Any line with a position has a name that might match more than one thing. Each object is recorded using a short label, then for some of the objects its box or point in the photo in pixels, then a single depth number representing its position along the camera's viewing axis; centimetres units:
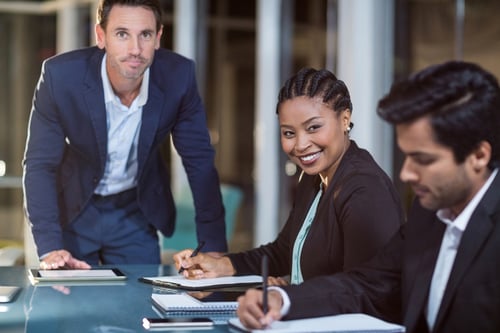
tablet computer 275
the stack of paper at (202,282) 257
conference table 205
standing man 321
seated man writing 175
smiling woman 233
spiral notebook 220
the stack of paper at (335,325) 185
